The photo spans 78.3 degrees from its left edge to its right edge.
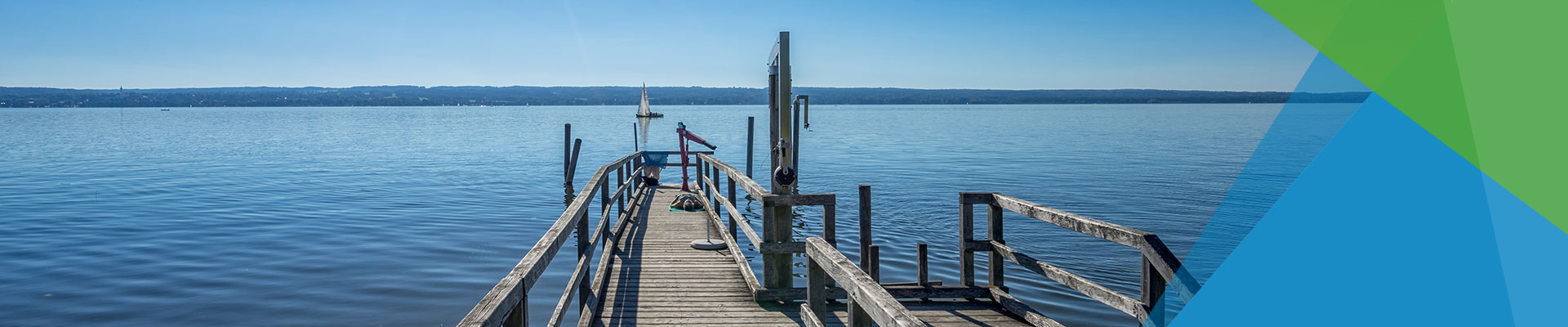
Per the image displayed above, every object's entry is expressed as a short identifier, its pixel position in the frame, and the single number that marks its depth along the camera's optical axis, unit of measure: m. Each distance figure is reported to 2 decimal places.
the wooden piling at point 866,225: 8.23
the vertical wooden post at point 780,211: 7.36
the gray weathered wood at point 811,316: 5.21
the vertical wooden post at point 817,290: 5.34
